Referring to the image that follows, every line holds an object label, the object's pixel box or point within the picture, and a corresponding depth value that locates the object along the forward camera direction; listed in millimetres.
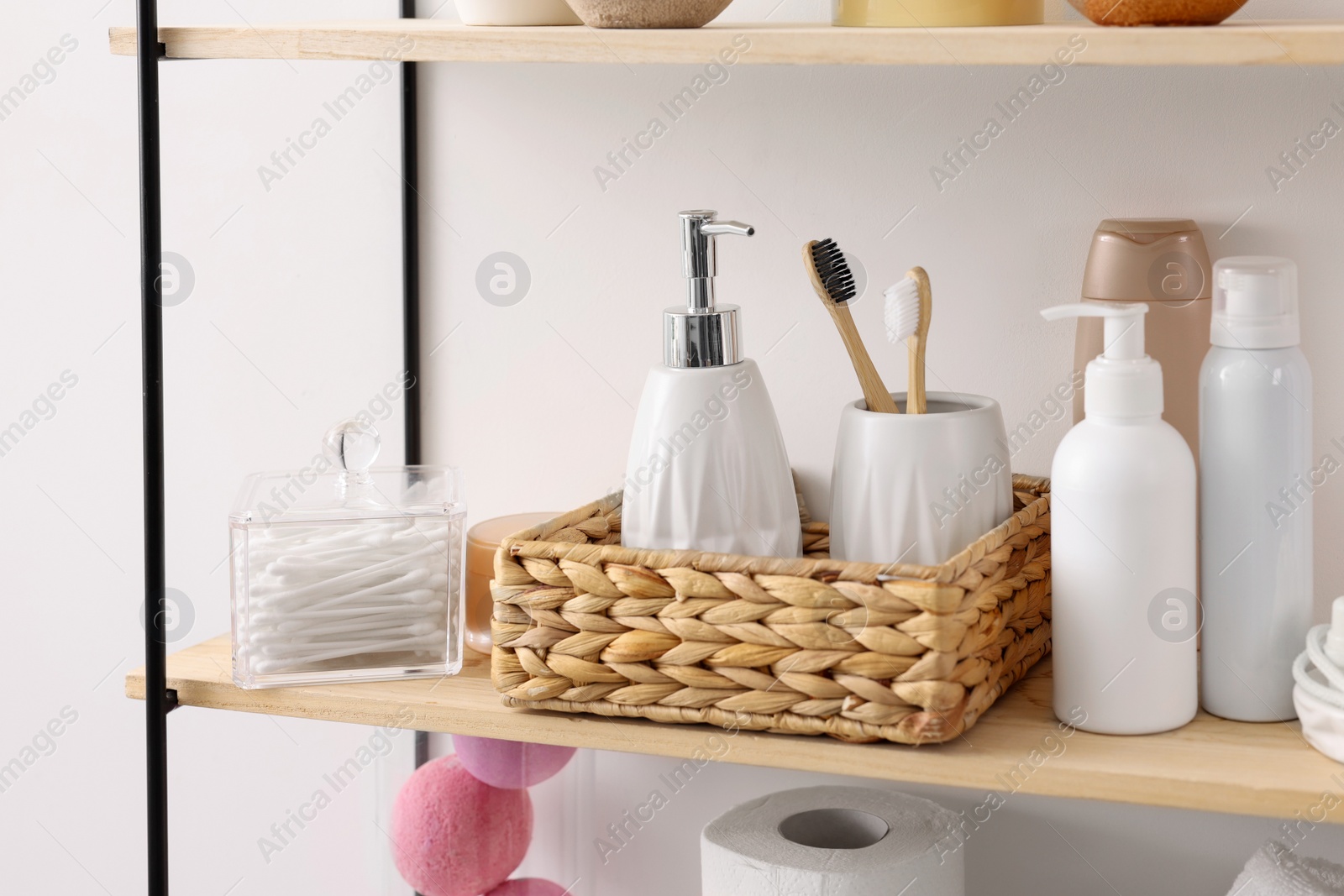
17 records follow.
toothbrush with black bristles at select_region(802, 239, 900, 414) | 1576
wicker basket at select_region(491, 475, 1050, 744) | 1499
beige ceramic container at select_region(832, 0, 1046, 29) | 1519
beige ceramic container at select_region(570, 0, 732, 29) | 1533
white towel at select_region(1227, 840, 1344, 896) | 1541
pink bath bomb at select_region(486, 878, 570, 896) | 1738
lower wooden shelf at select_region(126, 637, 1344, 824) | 1476
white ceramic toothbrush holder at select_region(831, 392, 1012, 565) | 1548
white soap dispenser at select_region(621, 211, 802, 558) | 1563
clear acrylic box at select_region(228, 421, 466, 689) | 1603
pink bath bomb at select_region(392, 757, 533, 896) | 1707
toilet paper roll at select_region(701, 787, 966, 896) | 1579
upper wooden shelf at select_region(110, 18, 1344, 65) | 1458
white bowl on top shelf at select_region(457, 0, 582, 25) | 1582
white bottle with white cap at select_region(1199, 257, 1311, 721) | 1507
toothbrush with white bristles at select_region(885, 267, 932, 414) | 1558
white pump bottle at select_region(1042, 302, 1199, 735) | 1499
